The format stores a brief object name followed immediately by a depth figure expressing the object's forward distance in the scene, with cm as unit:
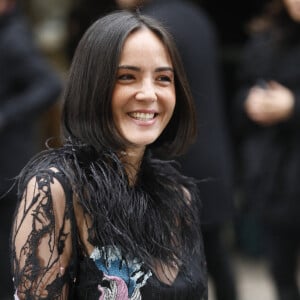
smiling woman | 474
